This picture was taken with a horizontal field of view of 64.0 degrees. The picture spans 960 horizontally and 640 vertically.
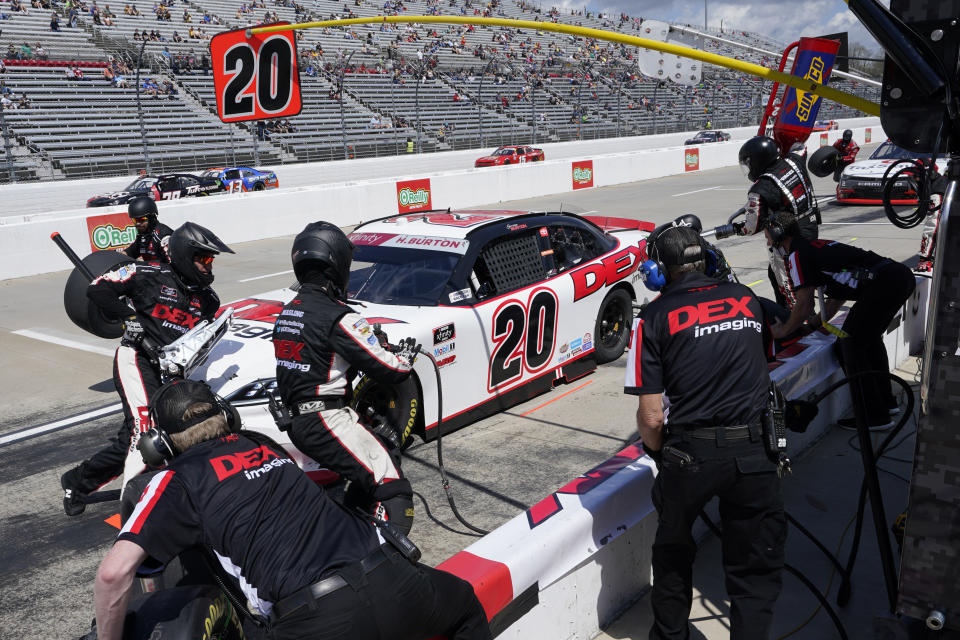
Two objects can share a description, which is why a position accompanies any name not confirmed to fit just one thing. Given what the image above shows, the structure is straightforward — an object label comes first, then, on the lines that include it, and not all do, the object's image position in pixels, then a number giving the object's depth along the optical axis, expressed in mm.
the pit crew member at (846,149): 16922
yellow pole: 3645
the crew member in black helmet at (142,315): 4828
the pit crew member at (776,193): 5855
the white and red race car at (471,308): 5172
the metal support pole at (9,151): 20766
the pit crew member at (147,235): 6457
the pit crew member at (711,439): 2904
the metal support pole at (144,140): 24292
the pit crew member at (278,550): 2234
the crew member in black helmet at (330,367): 3670
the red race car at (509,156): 33094
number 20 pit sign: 8586
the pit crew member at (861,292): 5238
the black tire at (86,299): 6527
